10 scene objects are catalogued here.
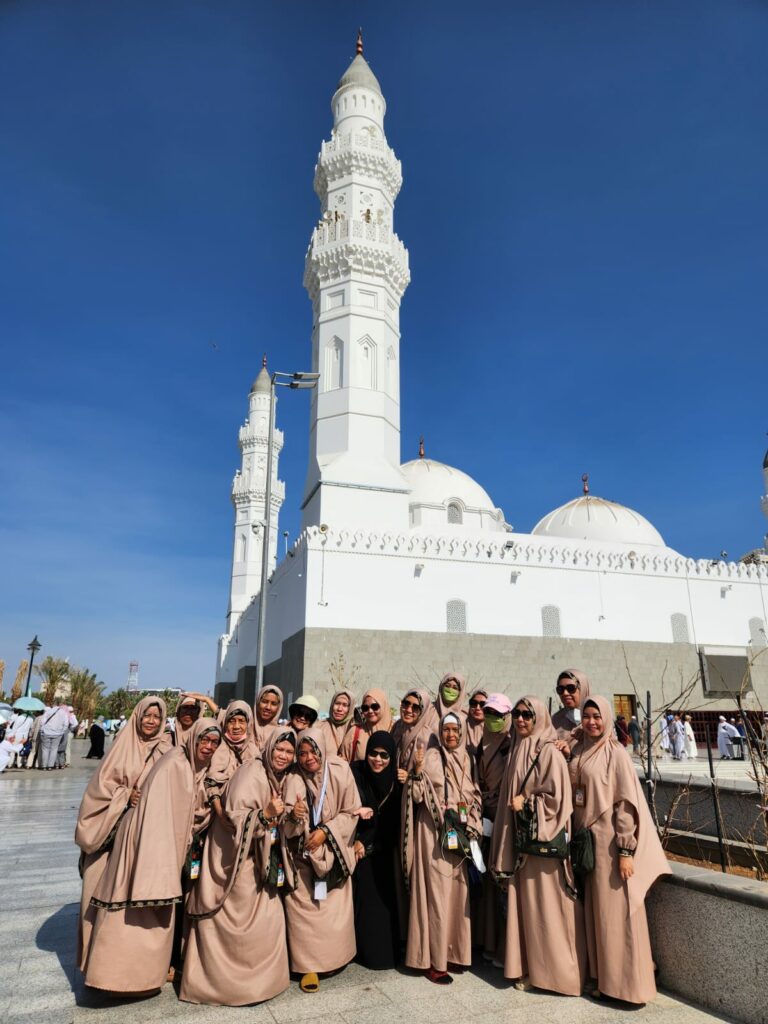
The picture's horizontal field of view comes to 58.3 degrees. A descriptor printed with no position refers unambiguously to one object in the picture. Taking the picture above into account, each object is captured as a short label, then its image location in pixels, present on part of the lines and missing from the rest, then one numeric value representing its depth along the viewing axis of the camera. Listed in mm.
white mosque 15164
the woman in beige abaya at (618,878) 3283
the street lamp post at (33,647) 23250
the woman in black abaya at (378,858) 3701
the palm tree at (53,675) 26297
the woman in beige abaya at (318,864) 3461
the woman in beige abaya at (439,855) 3602
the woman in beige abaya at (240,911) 3275
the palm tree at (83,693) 28688
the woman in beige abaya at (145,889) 3184
